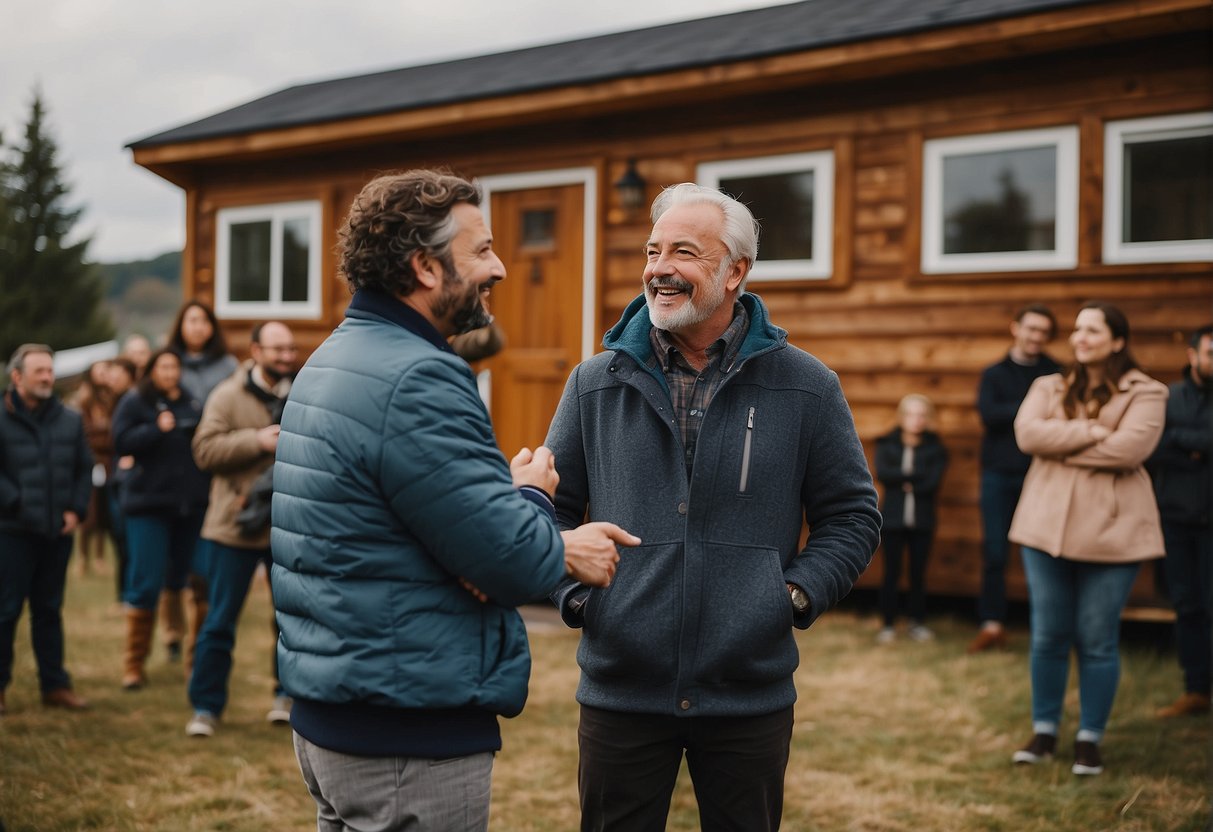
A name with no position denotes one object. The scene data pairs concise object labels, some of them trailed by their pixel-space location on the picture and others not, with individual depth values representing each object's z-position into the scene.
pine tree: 39.16
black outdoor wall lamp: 9.08
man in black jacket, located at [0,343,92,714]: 6.14
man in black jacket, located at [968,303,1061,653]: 7.15
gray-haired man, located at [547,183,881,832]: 2.64
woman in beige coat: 4.93
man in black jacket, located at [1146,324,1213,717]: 6.04
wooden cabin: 7.30
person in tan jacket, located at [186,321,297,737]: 5.64
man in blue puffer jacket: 2.12
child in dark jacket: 7.67
